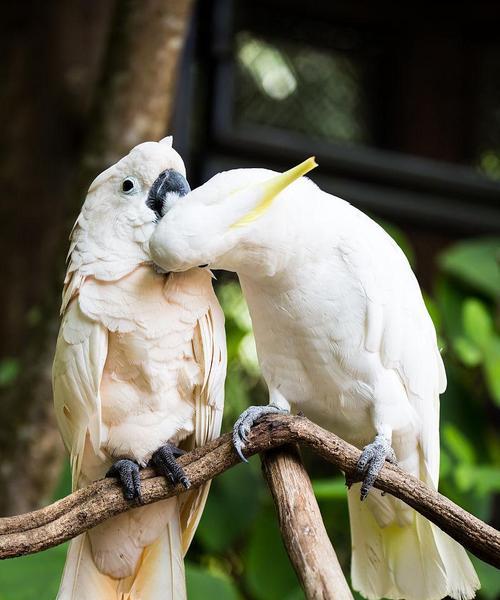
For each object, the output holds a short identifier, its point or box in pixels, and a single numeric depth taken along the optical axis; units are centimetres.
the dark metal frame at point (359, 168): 589
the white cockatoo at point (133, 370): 261
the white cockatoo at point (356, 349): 266
